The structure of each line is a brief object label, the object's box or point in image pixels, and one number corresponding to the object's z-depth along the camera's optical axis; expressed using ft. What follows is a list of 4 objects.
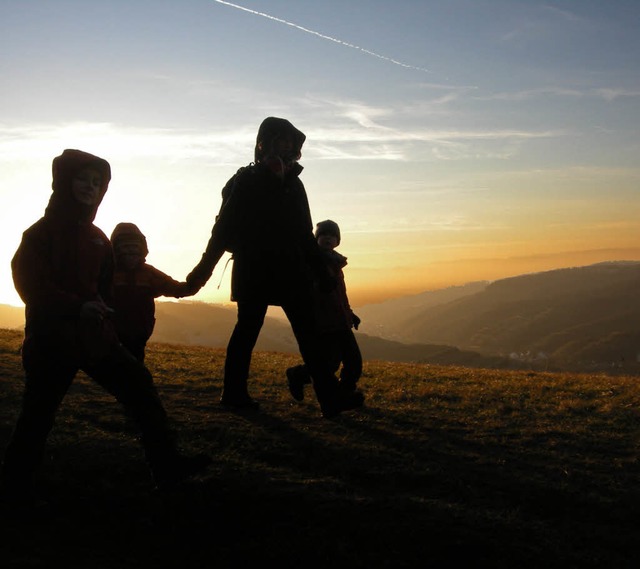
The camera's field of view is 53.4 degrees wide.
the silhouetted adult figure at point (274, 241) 21.16
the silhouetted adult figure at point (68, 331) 13.92
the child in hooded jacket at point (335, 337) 26.13
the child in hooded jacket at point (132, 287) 23.88
